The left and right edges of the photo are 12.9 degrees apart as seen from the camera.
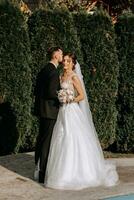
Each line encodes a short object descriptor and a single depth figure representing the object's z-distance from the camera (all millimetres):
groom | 8330
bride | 8312
